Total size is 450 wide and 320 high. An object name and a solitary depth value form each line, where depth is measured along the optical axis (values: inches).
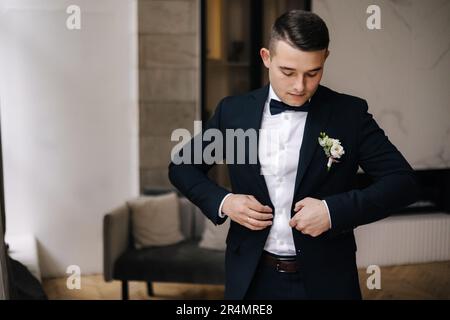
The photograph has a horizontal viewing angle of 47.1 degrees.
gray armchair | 126.1
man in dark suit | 53.6
